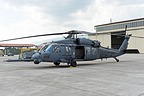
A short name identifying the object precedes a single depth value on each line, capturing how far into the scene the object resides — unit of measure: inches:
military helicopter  593.1
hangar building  2356.1
